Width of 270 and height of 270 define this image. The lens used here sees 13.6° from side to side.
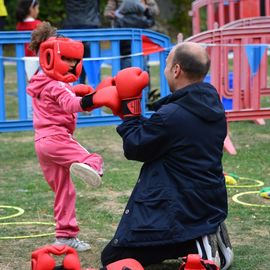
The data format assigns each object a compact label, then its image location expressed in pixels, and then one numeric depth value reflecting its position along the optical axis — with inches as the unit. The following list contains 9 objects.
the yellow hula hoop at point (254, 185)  393.6
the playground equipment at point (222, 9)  697.3
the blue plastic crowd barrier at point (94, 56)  477.1
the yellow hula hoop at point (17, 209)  341.6
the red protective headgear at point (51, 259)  238.3
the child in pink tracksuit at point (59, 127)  283.5
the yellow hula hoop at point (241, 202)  355.2
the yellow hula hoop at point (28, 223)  330.8
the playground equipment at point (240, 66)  485.8
